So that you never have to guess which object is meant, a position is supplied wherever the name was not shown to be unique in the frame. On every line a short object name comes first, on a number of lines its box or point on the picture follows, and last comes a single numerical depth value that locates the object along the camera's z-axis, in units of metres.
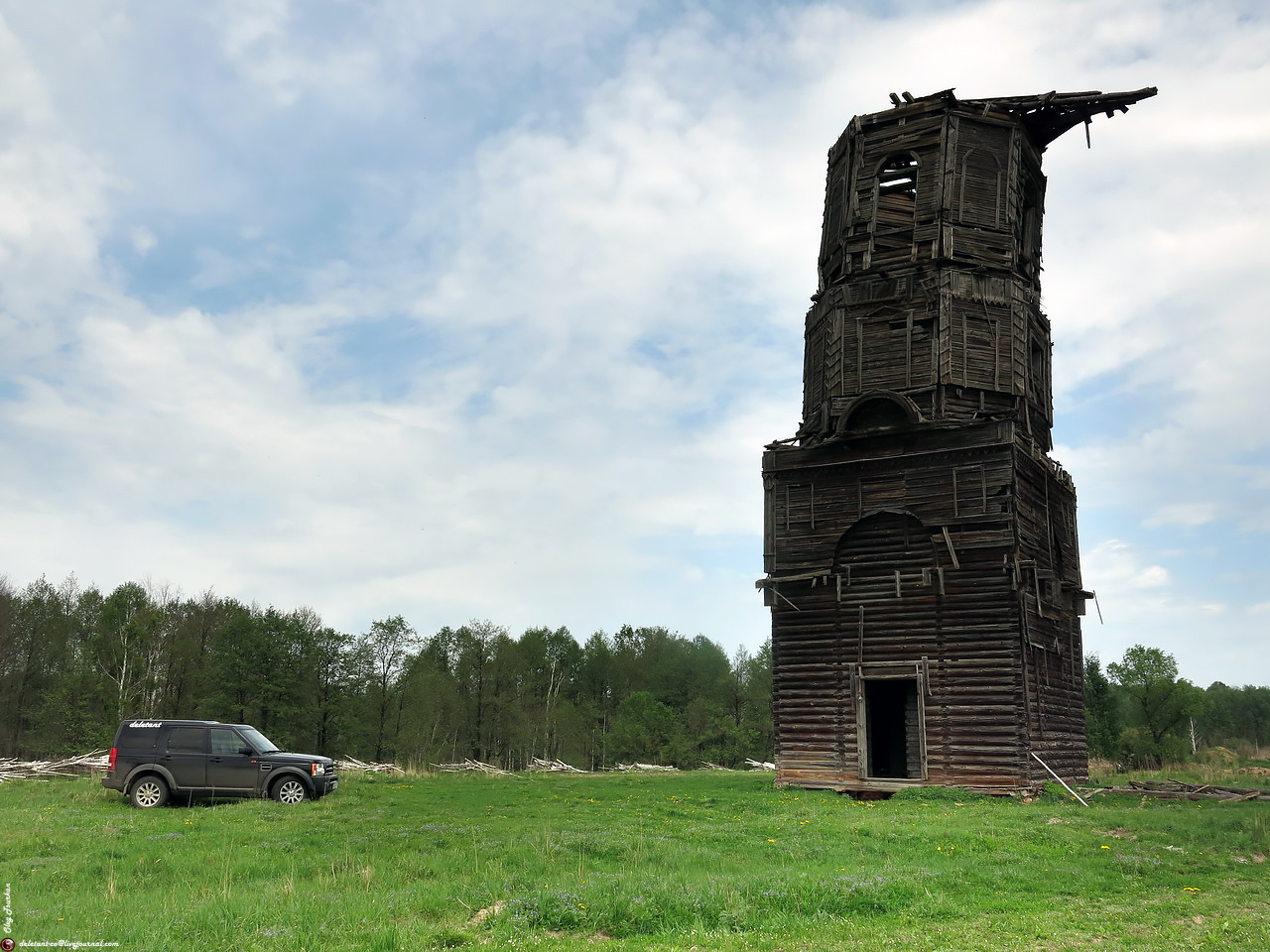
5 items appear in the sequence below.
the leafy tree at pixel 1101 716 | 52.75
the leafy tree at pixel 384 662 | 66.56
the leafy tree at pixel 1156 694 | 51.66
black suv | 23.23
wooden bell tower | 27.88
